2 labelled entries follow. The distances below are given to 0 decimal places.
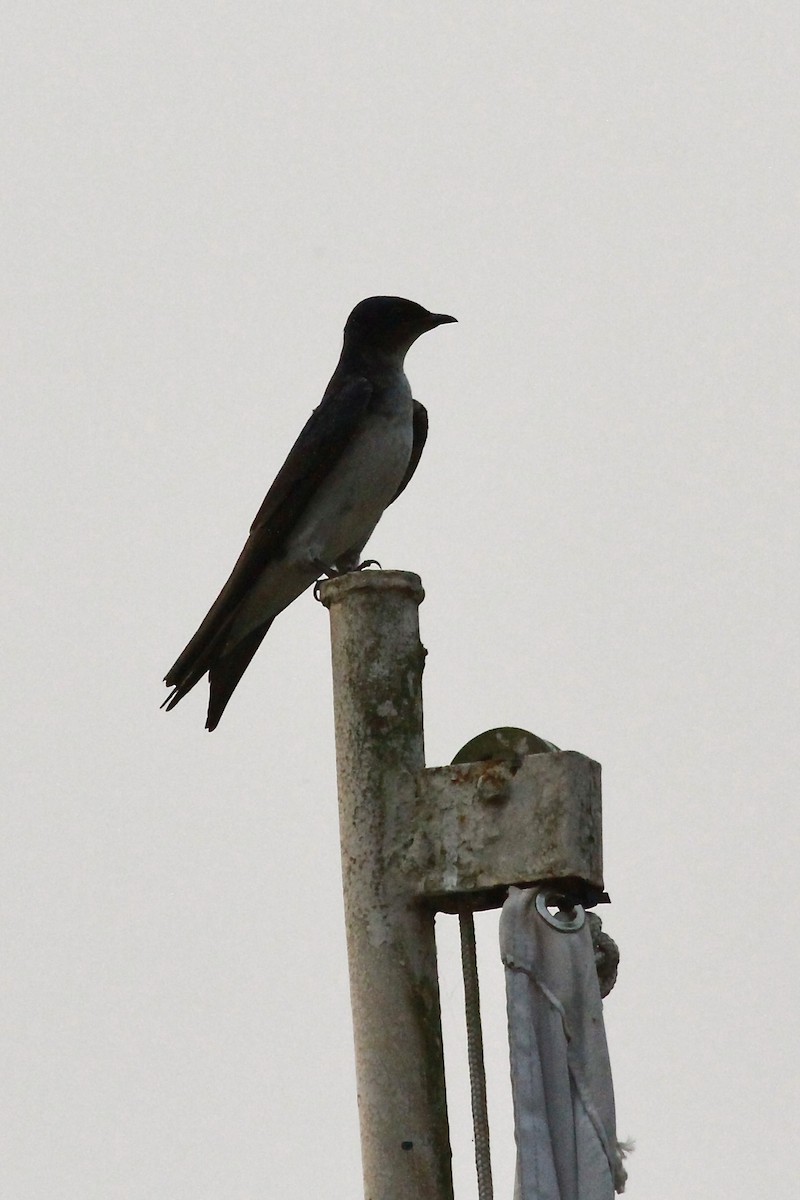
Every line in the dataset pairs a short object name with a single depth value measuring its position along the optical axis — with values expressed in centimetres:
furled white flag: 929
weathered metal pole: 970
